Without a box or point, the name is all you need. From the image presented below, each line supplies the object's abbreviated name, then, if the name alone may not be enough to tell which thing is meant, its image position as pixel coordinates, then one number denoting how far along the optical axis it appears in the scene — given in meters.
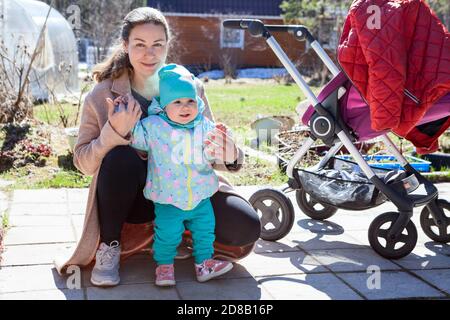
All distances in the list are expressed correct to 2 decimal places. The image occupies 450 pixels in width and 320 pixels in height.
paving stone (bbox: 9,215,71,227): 3.81
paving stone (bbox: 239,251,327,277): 3.16
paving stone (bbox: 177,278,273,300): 2.81
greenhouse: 9.10
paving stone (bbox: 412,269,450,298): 3.03
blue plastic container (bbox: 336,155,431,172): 5.29
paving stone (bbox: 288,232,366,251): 3.58
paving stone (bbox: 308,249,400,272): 3.25
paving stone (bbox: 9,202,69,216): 4.05
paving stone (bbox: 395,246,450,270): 3.29
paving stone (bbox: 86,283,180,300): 2.76
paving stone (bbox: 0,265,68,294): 2.85
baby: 2.84
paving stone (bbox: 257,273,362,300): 2.85
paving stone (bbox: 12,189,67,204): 4.38
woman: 2.83
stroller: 3.32
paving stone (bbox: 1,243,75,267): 3.18
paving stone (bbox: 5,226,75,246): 3.51
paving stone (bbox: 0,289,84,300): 2.74
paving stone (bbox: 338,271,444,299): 2.90
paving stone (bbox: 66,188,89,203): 4.44
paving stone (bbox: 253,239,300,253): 3.48
